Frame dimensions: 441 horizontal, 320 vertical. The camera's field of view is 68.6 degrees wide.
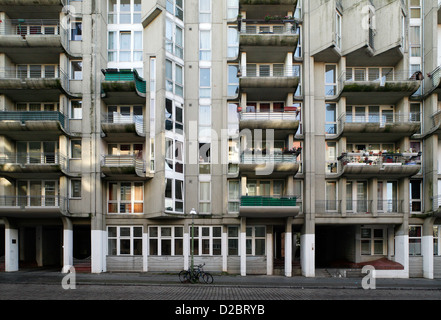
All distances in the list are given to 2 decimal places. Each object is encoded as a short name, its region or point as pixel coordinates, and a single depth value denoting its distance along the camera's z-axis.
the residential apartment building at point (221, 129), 22.89
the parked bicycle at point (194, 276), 19.44
